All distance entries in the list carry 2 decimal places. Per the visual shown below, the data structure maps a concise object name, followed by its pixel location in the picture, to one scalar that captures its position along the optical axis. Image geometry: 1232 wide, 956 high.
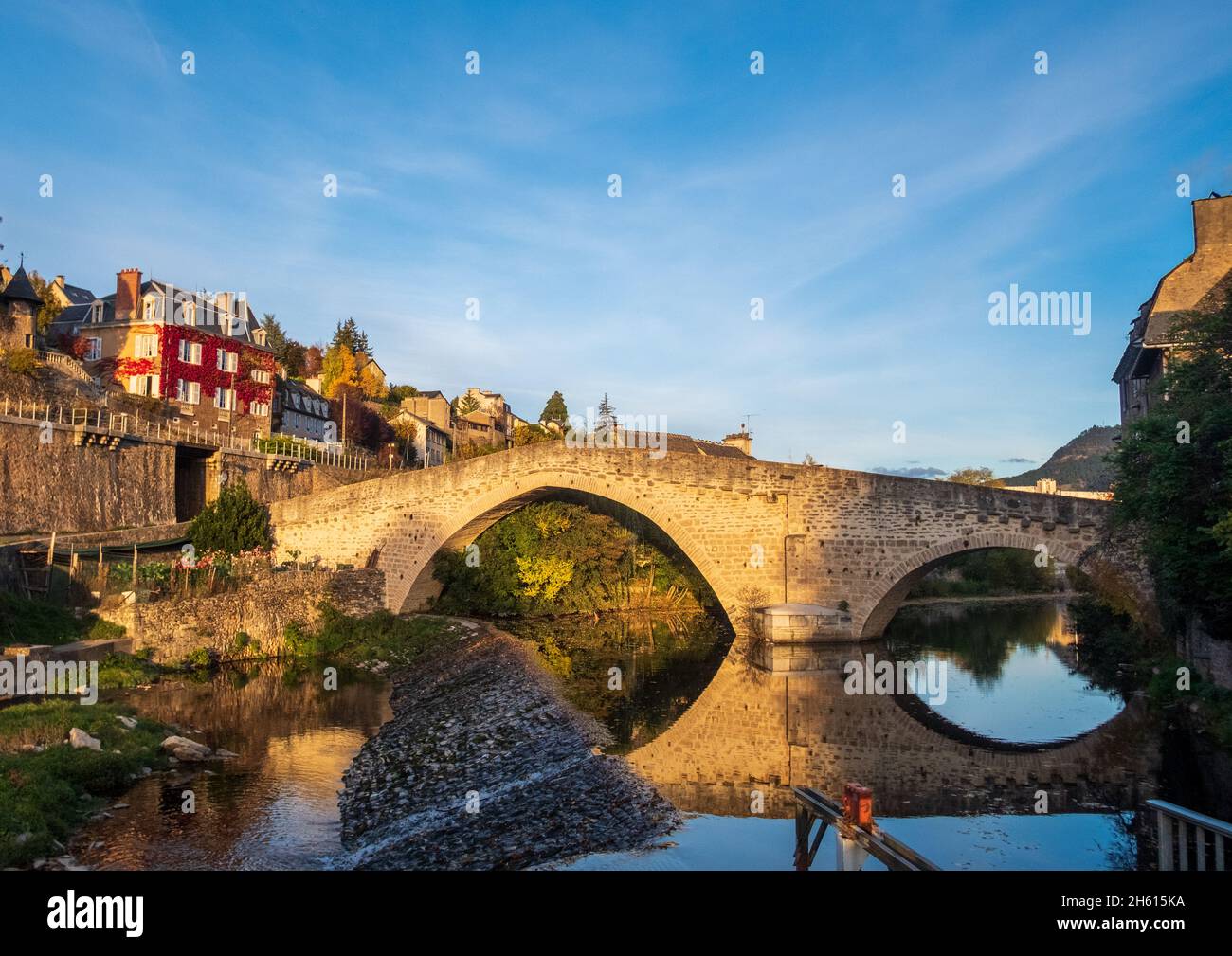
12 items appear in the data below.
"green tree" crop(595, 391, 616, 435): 61.21
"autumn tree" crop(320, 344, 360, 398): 60.22
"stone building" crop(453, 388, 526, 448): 68.56
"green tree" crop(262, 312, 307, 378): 63.34
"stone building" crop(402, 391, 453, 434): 64.56
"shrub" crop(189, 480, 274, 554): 24.25
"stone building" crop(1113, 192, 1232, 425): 21.62
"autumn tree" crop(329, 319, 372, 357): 68.31
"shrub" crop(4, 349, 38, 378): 30.80
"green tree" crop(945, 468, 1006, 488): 63.93
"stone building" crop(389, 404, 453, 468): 56.78
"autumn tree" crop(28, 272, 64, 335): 46.28
